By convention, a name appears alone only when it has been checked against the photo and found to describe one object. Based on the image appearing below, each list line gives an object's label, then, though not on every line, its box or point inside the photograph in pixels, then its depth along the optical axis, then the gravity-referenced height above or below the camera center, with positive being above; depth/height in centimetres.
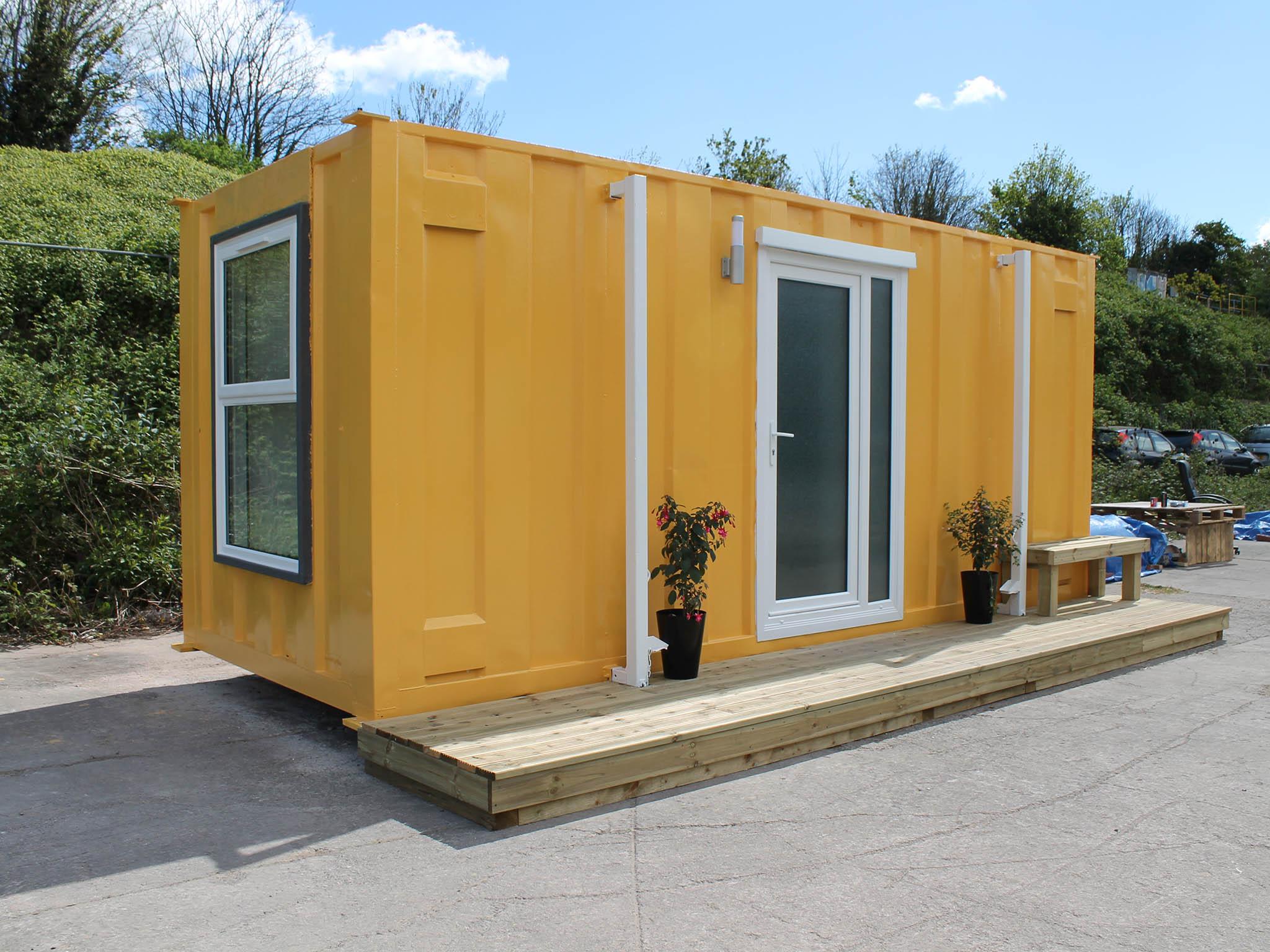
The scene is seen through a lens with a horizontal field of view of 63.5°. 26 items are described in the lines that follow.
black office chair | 1179 -44
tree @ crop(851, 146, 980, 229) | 4250 +1086
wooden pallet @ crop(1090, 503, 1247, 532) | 1109 -69
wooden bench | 647 -70
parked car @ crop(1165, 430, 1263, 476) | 2184 +5
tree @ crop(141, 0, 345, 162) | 2630 +919
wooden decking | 351 -106
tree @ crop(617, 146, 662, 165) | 2602 +754
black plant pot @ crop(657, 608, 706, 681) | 462 -86
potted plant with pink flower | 462 -57
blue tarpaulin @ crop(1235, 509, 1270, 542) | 1404 -105
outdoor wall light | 505 +96
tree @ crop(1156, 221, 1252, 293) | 4628 +930
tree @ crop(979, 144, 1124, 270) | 3128 +752
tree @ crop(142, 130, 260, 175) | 1631 +492
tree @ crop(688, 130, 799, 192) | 2325 +659
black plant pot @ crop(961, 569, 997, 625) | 617 -87
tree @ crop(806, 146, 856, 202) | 3391 +877
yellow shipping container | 407 +19
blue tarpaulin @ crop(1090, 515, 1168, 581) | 922 -82
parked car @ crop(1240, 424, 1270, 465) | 2467 +27
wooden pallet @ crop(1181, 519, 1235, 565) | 1112 -102
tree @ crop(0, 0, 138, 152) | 1664 +627
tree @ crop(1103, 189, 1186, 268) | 5409 +1199
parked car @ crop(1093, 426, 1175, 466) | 1812 +7
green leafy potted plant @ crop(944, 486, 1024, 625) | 615 -56
